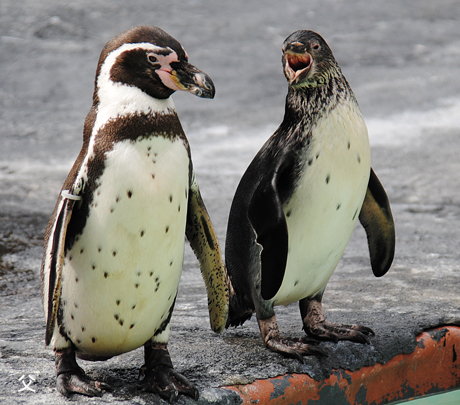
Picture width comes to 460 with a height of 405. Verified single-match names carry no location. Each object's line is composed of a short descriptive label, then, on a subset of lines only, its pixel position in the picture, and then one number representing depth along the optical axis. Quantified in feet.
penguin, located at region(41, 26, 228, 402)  30.08
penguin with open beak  30.55
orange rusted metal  30.57
